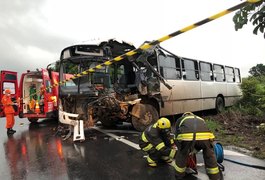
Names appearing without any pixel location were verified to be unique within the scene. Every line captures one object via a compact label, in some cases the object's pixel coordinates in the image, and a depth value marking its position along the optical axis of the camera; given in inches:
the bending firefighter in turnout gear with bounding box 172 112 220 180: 102.4
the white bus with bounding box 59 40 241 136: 202.1
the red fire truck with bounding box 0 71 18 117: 281.8
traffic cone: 287.6
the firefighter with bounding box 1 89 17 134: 239.5
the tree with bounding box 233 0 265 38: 115.9
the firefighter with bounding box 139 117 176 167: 122.3
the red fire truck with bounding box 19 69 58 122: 282.3
